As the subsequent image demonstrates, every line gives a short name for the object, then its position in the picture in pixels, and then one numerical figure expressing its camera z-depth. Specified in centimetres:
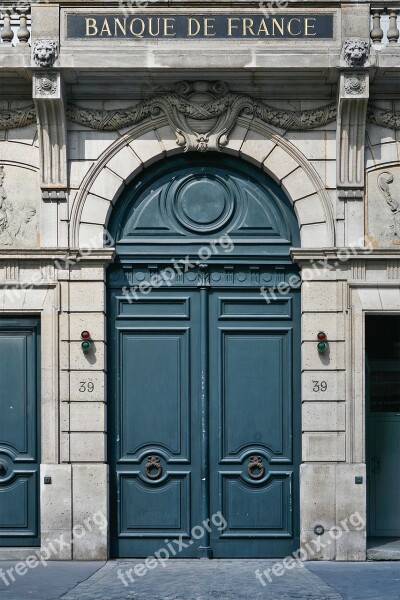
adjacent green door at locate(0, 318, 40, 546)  1542
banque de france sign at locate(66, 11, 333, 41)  1516
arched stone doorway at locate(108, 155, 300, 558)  1548
